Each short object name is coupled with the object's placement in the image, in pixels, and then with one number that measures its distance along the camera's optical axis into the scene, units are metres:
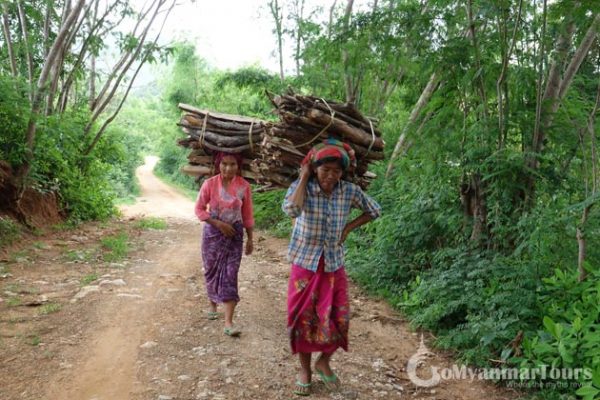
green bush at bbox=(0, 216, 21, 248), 6.79
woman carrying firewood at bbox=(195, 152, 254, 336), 4.34
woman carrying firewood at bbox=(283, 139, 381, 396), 3.18
